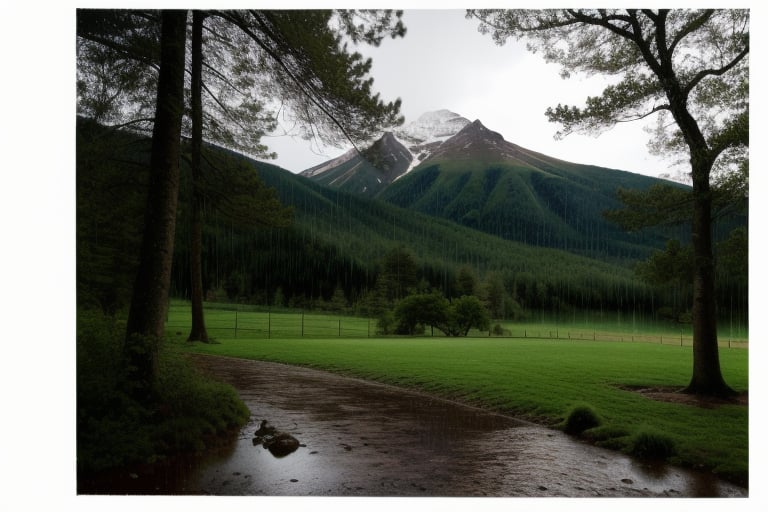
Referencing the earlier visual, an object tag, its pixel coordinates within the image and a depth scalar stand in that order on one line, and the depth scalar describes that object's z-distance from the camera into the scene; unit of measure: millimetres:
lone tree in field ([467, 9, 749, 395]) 7703
